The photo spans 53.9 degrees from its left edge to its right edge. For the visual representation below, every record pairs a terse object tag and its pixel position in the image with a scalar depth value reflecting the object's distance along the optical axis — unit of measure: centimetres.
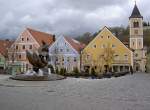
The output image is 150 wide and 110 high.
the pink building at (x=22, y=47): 3307
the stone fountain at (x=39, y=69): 1313
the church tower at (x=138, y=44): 3579
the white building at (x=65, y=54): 3215
